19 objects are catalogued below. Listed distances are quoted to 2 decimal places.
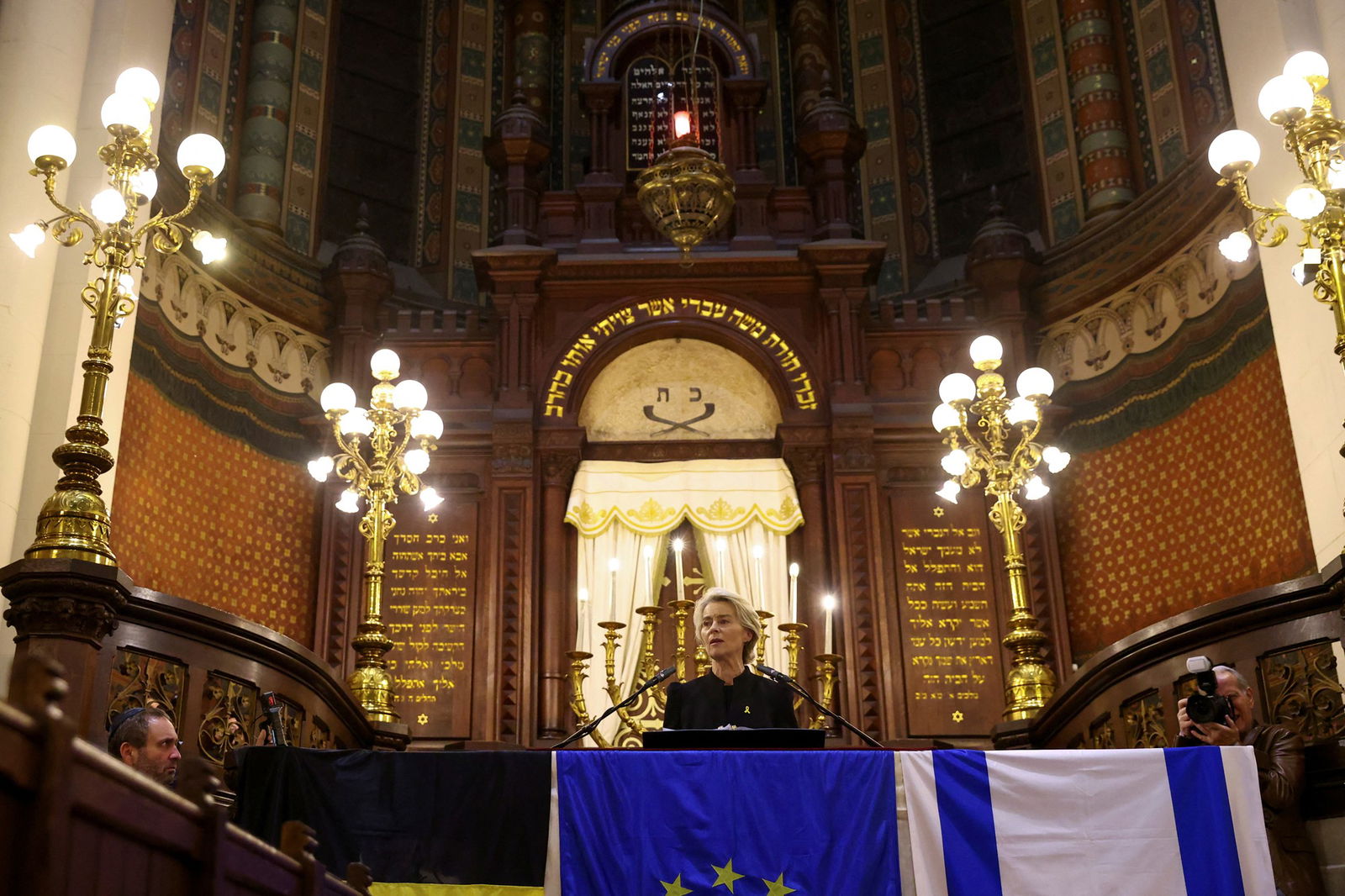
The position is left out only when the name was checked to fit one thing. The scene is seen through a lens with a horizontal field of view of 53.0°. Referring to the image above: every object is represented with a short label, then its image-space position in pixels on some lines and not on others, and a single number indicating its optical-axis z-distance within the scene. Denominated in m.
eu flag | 4.86
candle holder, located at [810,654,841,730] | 9.41
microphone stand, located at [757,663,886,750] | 5.81
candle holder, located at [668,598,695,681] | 9.03
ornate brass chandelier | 9.52
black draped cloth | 4.99
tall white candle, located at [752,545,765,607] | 12.13
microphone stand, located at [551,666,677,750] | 5.66
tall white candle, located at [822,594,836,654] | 9.16
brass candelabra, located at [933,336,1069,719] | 8.98
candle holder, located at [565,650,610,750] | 9.00
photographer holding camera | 5.41
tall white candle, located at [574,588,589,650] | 11.83
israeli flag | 4.86
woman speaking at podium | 6.18
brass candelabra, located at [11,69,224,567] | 6.03
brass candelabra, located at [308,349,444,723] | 9.14
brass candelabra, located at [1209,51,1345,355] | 6.41
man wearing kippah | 5.28
